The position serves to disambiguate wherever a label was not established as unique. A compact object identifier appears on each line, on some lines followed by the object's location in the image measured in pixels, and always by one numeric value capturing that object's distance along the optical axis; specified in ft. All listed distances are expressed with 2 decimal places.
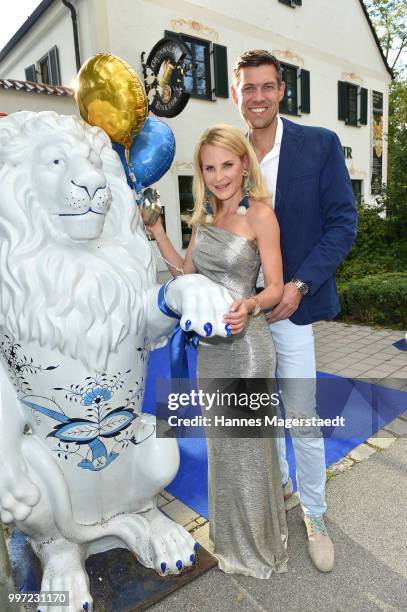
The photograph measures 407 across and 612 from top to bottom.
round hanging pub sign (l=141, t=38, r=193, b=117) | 20.88
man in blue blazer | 6.35
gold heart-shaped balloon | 5.79
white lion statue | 4.81
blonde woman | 5.59
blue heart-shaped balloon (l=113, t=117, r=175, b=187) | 6.39
